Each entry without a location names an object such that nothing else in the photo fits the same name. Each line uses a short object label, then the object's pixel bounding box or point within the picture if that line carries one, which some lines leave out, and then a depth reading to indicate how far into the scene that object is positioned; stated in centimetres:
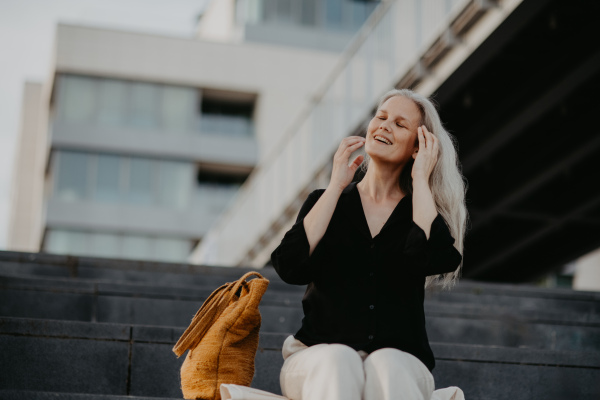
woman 358
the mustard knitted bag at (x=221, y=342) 384
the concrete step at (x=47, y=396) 402
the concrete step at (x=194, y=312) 615
